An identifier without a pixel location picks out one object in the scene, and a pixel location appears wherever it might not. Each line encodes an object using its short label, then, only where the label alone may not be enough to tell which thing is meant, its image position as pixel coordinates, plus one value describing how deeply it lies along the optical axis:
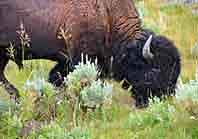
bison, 14.70
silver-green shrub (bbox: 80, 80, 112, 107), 11.70
